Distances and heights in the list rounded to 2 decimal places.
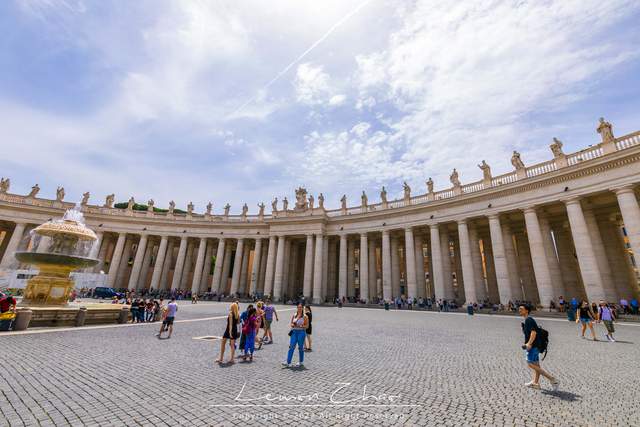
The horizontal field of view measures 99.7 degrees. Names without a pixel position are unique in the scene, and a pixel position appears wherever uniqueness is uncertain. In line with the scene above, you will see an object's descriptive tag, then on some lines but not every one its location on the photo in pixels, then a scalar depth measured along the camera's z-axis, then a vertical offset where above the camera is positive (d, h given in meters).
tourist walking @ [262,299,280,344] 9.99 -0.93
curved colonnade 21.12 +6.99
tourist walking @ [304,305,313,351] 8.59 -1.08
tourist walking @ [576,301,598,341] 11.32 -0.45
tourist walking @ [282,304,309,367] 6.84 -0.95
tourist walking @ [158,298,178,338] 10.27 -0.88
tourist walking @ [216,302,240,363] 7.19 -0.99
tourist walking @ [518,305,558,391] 5.49 -0.90
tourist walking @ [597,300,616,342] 10.44 -0.52
